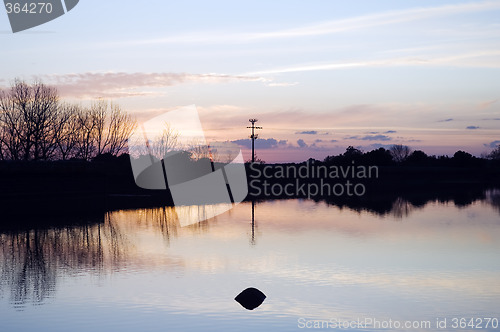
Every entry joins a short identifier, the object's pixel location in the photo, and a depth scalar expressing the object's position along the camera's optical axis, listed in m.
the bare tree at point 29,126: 73.81
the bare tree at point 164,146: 94.06
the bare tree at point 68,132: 79.00
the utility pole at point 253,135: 87.38
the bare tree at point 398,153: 186.38
